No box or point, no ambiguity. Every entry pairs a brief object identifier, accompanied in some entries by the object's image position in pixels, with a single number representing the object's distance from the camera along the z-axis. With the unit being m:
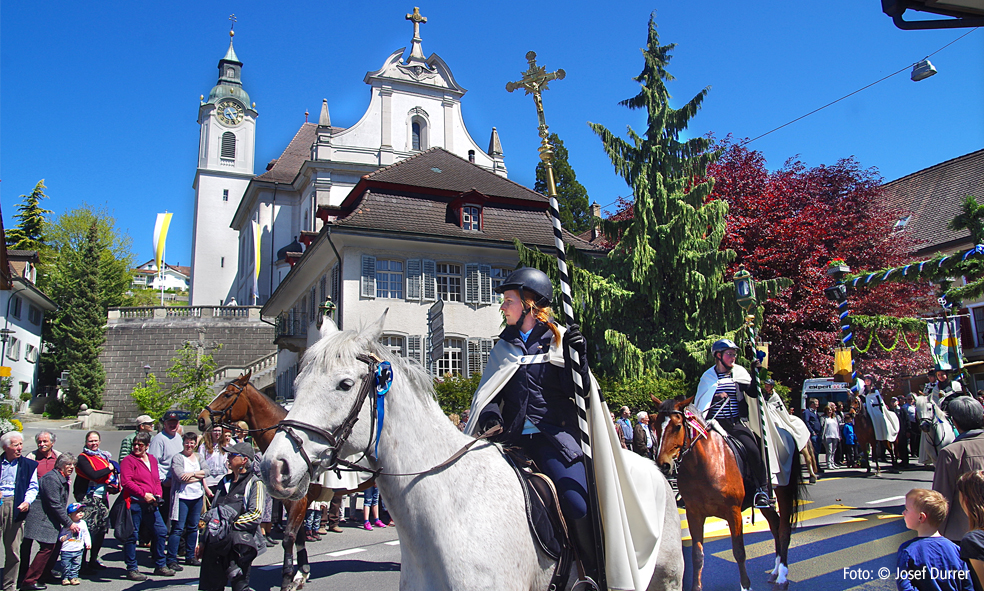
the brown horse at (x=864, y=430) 18.14
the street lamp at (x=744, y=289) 11.29
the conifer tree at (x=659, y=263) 21.31
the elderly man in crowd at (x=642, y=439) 17.00
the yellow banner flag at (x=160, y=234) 59.88
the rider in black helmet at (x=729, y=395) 7.52
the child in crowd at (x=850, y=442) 20.03
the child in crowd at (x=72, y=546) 8.45
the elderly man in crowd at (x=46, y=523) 8.13
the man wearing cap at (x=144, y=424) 10.22
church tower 65.19
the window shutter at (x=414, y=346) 26.38
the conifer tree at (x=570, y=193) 44.25
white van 24.62
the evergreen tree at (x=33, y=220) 54.25
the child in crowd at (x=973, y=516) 3.70
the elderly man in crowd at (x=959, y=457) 4.74
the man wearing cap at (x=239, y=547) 6.63
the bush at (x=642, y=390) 19.55
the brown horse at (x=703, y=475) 6.83
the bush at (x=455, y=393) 21.27
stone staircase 38.12
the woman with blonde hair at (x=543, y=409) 3.72
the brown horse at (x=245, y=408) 9.27
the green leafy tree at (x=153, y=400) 35.53
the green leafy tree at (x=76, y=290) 45.34
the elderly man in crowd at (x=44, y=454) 8.73
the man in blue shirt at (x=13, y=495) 8.04
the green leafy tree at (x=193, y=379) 33.66
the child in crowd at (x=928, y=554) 3.68
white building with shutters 25.72
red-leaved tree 26.78
